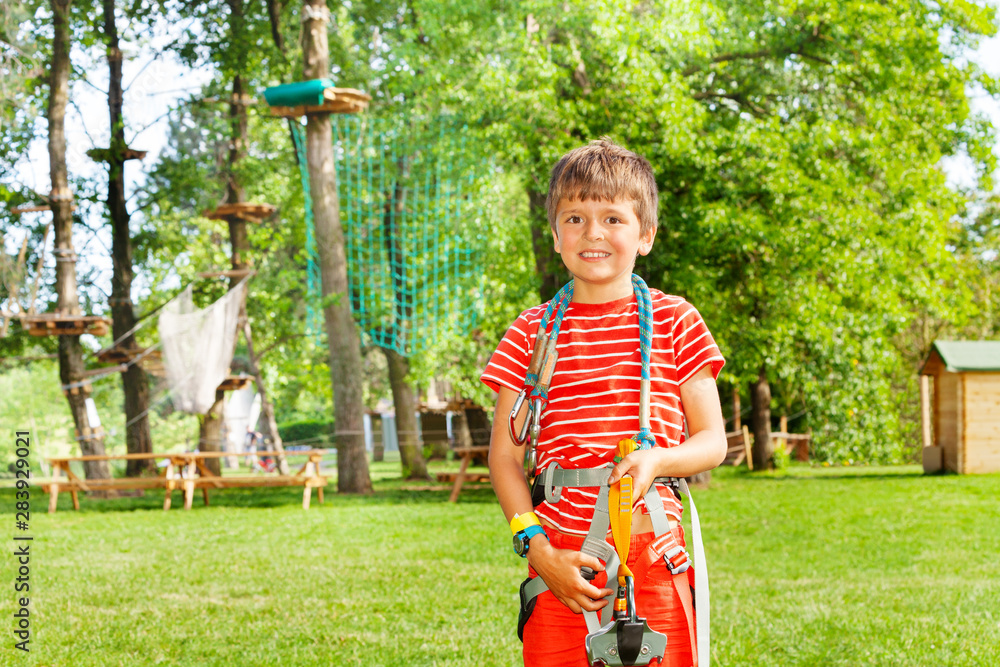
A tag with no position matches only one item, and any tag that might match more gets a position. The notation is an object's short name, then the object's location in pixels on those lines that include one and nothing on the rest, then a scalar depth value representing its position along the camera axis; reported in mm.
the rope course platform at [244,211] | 15672
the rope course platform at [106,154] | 16562
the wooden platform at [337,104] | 11891
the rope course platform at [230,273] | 14439
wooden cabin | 14172
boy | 1854
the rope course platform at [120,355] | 14578
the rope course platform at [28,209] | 14345
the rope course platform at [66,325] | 13852
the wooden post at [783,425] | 20800
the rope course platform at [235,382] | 14742
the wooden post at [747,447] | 19297
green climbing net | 13969
